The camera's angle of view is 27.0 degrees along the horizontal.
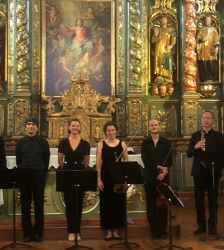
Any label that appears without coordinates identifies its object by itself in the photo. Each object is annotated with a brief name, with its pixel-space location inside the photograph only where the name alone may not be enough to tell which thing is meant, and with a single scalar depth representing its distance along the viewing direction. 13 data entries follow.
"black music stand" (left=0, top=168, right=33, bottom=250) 6.14
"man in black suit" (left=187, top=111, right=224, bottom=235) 7.09
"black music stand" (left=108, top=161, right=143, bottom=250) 6.19
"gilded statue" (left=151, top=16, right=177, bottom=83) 12.24
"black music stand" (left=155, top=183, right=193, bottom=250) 5.87
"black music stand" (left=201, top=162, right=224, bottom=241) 6.88
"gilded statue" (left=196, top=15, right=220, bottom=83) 12.25
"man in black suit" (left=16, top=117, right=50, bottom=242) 6.73
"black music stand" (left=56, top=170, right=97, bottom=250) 6.18
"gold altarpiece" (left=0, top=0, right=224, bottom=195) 11.55
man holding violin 6.82
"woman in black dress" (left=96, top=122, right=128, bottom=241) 6.72
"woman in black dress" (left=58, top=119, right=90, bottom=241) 6.73
